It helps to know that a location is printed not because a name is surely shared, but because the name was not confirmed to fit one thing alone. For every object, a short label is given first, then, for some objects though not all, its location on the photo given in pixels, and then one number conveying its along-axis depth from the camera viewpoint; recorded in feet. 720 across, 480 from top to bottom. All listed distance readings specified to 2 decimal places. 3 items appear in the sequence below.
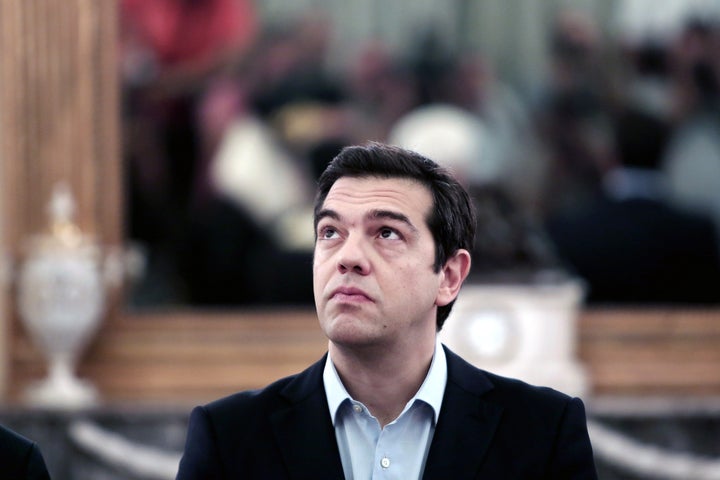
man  20.12
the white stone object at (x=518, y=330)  59.62
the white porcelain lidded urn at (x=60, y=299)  58.54
